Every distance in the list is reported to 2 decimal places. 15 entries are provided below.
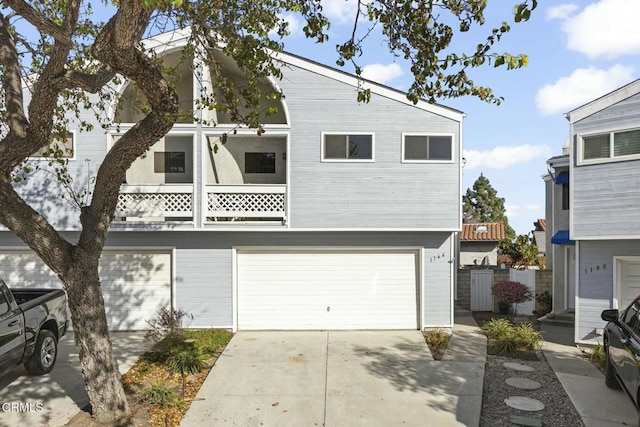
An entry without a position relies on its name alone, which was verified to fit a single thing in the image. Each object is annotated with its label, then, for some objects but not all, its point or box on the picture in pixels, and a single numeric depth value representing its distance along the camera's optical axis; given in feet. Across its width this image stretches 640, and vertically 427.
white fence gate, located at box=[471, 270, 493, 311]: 51.37
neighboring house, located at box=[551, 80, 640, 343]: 32.99
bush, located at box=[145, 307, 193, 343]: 34.40
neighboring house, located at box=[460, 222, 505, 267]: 75.61
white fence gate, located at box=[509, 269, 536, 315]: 50.55
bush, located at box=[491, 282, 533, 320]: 43.52
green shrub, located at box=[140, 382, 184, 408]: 23.79
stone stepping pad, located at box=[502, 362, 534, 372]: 30.53
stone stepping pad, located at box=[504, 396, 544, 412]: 24.26
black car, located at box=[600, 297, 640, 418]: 20.53
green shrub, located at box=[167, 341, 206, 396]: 29.04
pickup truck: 24.32
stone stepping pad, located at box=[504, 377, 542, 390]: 27.30
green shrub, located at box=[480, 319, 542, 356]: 34.22
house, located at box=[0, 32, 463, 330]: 38.78
